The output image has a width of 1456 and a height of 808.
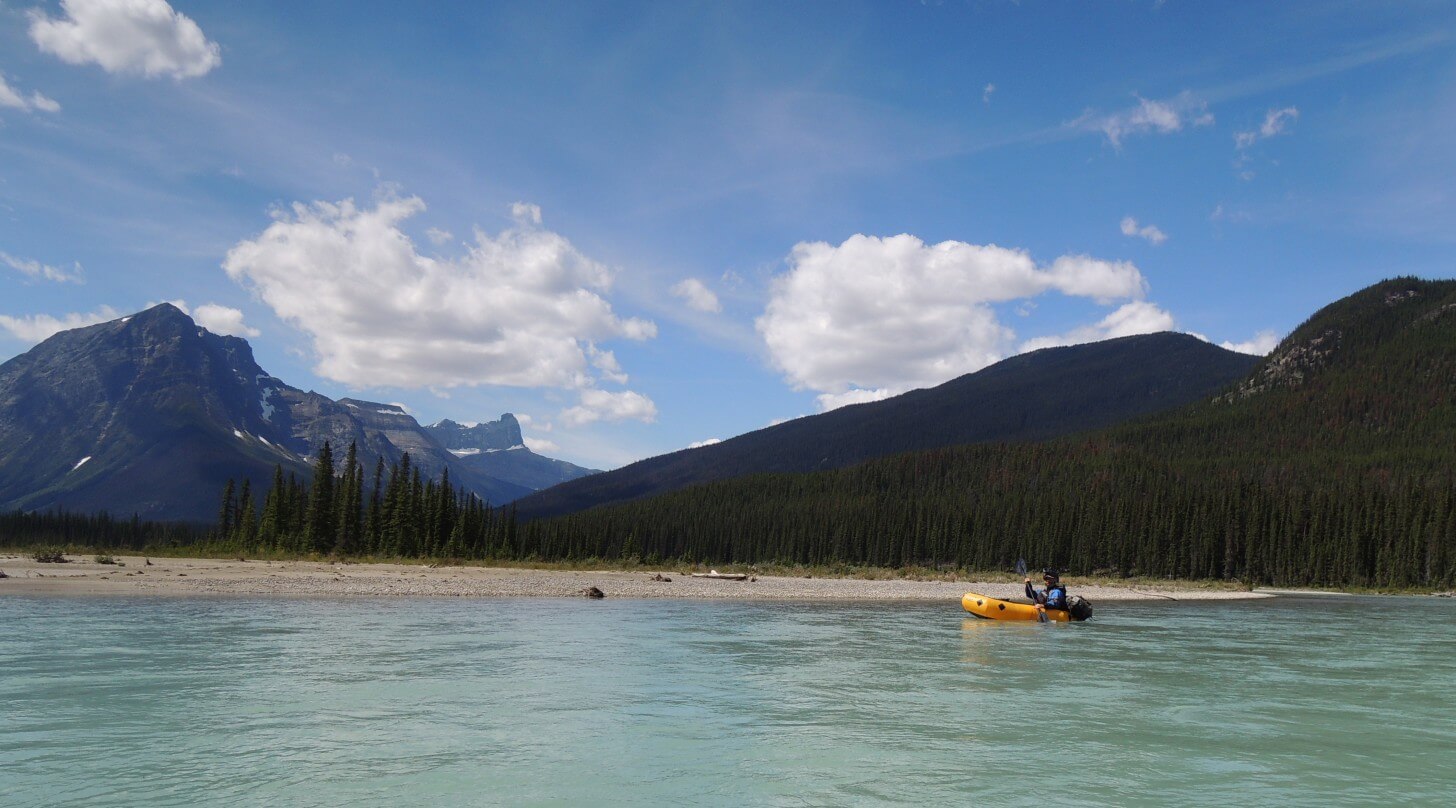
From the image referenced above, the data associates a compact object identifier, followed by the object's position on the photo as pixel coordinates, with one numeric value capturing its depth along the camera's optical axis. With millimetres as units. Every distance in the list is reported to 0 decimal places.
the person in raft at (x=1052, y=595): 44688
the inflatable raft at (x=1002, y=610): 44656
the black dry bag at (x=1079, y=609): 44875
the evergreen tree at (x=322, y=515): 85375
